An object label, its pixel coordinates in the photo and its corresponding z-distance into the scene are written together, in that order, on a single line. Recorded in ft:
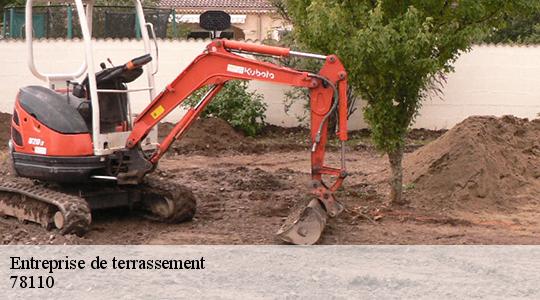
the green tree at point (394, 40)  32.24
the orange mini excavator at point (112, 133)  29.09
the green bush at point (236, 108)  60.29
